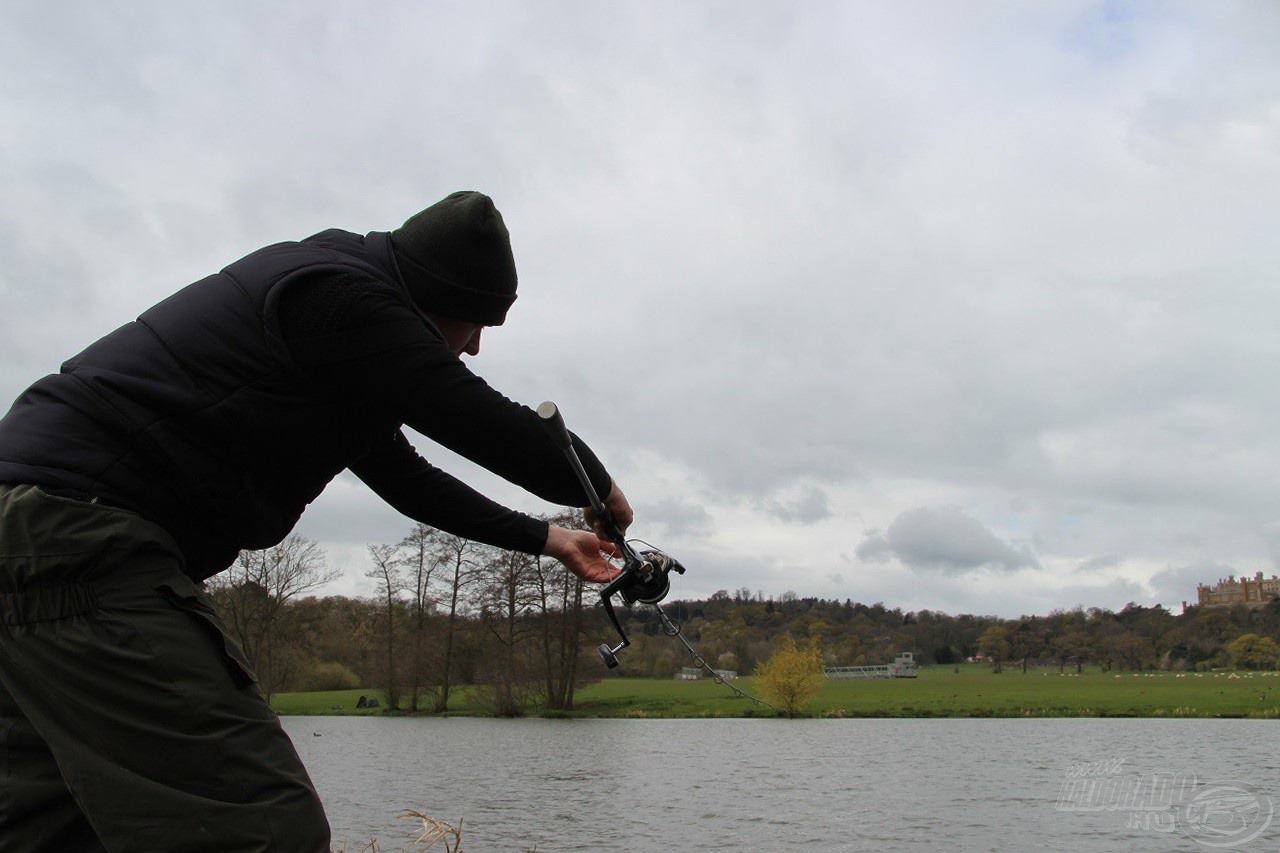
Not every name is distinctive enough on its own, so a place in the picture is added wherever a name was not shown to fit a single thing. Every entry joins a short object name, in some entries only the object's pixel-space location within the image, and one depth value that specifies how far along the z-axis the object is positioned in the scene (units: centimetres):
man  204
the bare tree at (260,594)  4675
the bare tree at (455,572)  5384
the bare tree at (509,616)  5044
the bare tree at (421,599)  5522
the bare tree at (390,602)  5847
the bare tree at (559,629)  4869
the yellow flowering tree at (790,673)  5393
